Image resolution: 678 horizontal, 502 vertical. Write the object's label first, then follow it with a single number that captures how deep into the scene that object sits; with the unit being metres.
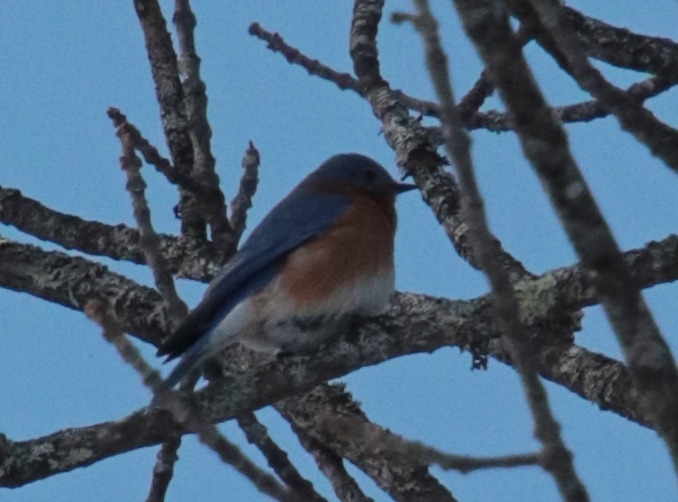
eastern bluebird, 11.82
